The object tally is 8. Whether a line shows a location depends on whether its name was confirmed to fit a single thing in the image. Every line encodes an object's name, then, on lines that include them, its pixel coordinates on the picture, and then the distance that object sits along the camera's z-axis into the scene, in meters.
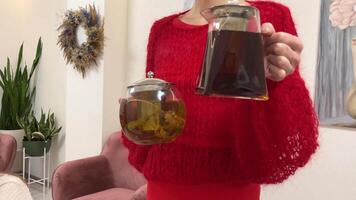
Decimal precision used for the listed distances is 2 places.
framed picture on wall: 1.76
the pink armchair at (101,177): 2.39
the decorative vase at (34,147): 3.31
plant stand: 3.54
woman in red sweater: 0.69
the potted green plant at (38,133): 3.32
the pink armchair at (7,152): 2.98
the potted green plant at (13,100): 3.59
